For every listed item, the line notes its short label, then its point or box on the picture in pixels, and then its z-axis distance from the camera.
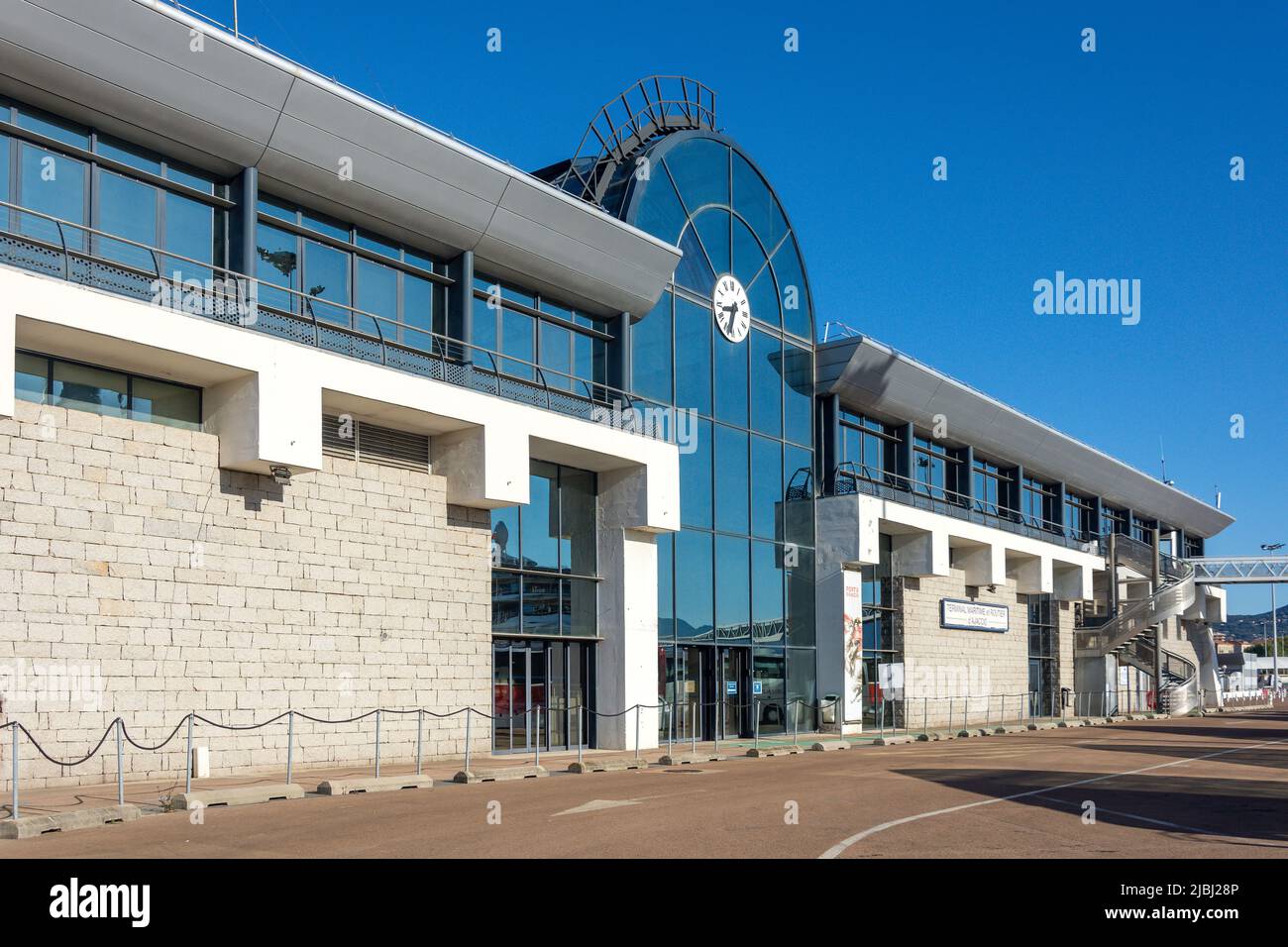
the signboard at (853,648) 38.88
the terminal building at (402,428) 19.47
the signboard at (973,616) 46.62
